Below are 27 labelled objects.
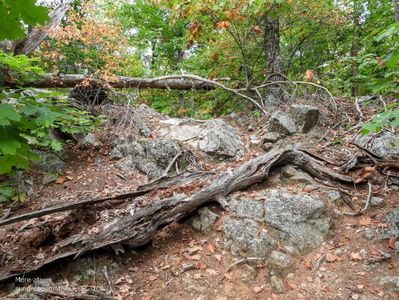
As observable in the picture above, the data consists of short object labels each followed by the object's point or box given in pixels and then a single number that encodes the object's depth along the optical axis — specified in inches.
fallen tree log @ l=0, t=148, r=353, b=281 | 142.5
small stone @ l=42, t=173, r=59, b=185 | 206.0
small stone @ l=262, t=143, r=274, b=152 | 227.3
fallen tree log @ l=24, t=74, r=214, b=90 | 280.4
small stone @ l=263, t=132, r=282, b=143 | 231.5
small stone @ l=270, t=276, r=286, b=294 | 127.1
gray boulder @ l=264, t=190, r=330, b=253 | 146.0
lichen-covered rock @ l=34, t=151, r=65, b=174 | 213.5
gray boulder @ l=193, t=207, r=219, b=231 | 159.3
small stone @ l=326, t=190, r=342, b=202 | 163.8
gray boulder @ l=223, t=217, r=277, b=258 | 141.7
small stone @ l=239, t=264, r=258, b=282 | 133.3
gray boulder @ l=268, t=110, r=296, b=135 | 234.1
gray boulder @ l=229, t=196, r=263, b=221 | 156.5
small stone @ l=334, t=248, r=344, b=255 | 139.9
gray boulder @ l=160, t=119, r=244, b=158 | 230.2
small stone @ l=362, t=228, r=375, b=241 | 142.5
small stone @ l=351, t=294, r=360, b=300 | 117.8
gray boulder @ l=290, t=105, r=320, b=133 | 234.7
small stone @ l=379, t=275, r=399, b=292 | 118.0
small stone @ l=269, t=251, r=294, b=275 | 133.7
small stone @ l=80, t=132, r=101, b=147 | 244.1
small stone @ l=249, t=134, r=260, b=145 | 241.0
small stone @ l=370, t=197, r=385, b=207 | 157.3
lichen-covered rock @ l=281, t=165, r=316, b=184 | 177.9
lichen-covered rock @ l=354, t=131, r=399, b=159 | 183.8
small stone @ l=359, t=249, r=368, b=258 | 135.0
